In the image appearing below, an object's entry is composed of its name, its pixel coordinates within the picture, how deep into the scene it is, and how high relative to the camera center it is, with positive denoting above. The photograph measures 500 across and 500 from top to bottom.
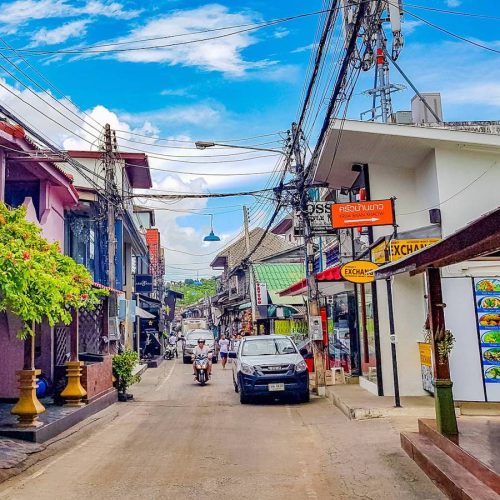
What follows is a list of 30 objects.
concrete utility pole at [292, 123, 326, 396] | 14.77 +1.58
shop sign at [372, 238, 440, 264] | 11.40 +1.35
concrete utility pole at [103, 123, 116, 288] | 18.03 +4.18
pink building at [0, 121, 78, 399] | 12.09 +3.57
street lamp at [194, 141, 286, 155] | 14.17 +4.44
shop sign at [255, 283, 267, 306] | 28.72 +1.29
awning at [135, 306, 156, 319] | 27.38 +0.51
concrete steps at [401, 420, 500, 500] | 5.04 -1.61
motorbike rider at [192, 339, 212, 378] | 18.28 -0.98
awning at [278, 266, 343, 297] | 15.27 +1.12
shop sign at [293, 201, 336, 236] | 15.40 +2.72
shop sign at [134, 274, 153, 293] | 35.69 +2.60
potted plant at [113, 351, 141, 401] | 14.50 -1.21
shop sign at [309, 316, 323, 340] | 14.67 -0.32
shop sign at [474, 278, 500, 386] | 10.52 -0.30
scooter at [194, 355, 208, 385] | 18.22 -1.52
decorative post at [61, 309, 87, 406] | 11.12 -1.07
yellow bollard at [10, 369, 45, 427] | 8.76 -1.15
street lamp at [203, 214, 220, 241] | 35.47 +5.22
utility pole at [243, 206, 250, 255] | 32.64 +5.76
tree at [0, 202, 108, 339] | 6.49 +0.67
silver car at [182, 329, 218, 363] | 29.03 -1.04
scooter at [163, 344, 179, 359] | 33.34 -1.68
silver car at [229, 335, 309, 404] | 13.16 -1.34
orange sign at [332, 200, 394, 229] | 12.09 +2.16
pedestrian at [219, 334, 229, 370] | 24.93 -1.18
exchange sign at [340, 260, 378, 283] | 12.34 +0.97
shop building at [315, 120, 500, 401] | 10.77 +2.14
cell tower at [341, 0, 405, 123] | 8.43 +5.19
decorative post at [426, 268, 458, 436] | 6.87 -0.71
